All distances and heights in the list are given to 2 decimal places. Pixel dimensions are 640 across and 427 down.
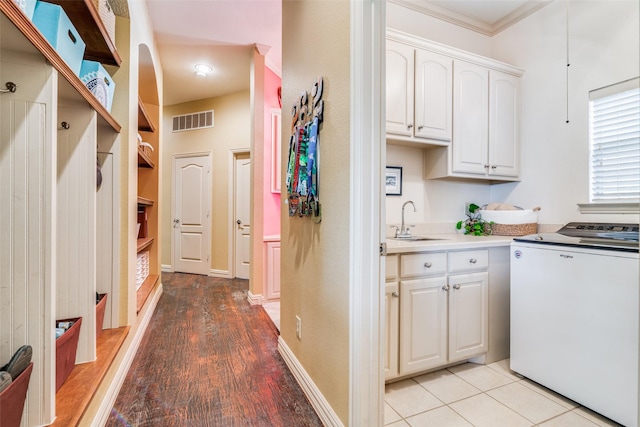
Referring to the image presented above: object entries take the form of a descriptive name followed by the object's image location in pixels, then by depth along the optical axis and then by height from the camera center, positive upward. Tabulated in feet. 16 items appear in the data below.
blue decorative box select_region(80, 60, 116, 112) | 5.37 +2.42
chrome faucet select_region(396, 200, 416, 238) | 8.10 -0.53
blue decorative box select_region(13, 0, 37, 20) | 3.21 +2.33
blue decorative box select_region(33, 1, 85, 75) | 3.85 +2.47
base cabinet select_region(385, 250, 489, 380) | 5.91 -2.17
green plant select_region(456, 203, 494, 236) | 8.68 -0.38
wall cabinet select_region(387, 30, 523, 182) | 7.24 +2.74
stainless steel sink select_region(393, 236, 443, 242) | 7.93 -0.74
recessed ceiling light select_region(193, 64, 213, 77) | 12.97 +6.26
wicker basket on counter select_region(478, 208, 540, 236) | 8.20 -0.30
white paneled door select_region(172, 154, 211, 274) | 16.53 -0.21
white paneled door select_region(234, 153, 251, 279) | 15.70 -0.14
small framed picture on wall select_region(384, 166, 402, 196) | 8.20 +0.84
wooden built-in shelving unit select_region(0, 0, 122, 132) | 2.72 +1.80
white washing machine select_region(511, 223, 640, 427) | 4.94 -1.94
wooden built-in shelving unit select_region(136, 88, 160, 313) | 11.53 +0.48
